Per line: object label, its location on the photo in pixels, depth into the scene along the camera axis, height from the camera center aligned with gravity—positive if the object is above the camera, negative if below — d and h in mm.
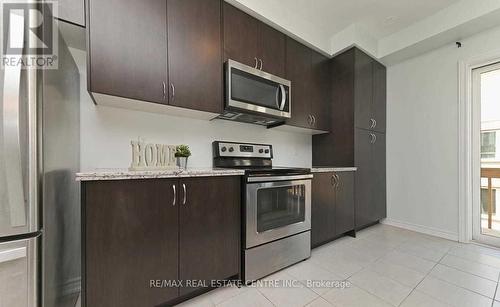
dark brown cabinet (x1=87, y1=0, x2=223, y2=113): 1239 +733
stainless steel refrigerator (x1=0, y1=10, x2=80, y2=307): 762 -134
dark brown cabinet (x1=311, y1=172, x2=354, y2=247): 2113 -619
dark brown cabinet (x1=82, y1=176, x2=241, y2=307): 1050 -518
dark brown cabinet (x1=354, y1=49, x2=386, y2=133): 2572 +828
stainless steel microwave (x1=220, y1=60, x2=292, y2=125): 1740 +553
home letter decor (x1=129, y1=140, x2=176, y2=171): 1393 -23
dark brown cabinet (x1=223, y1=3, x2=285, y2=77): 1782 +1090
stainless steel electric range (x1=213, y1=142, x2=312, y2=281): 1571 -545
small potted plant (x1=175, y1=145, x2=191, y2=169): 1633 -17
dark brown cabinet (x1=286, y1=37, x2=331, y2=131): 2285 +840
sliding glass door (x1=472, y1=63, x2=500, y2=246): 2311 +10
